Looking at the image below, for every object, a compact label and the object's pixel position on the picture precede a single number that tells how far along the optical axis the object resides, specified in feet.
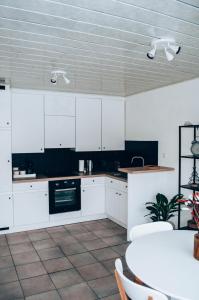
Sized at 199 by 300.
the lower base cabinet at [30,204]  14.52
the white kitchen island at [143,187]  13.14
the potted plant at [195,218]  5.98
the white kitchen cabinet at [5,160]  13.93
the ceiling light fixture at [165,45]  7.59
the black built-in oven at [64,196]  15.16
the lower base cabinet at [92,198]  16.28
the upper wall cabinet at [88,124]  17.02
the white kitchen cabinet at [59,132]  16.11
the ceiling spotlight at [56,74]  11.08
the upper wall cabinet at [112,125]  17.81
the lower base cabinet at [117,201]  14.83
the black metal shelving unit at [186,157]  12.04
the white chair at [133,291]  4.54
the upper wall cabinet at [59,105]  16.06
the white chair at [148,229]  7.79
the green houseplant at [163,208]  12.90
